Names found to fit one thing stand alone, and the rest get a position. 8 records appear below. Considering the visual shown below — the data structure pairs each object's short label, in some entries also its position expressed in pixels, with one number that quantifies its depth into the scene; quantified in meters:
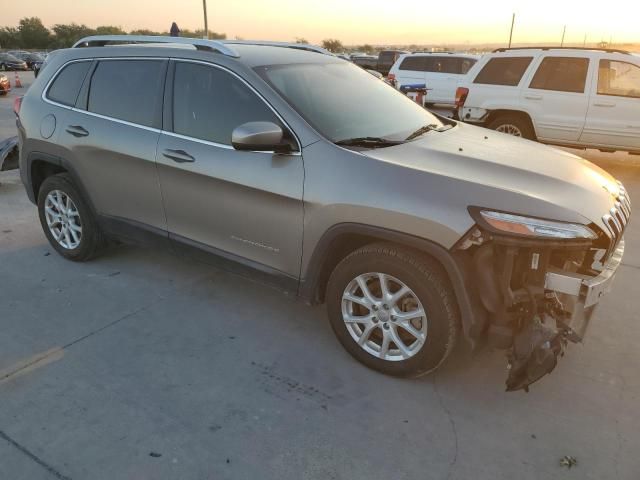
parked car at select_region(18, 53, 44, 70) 38.00
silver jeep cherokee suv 2.62
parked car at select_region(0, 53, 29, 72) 35.50
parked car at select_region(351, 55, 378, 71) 29.93
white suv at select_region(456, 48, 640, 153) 8.07
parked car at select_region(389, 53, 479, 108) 15.38
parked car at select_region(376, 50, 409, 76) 26.72
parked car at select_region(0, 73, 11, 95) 17.70
